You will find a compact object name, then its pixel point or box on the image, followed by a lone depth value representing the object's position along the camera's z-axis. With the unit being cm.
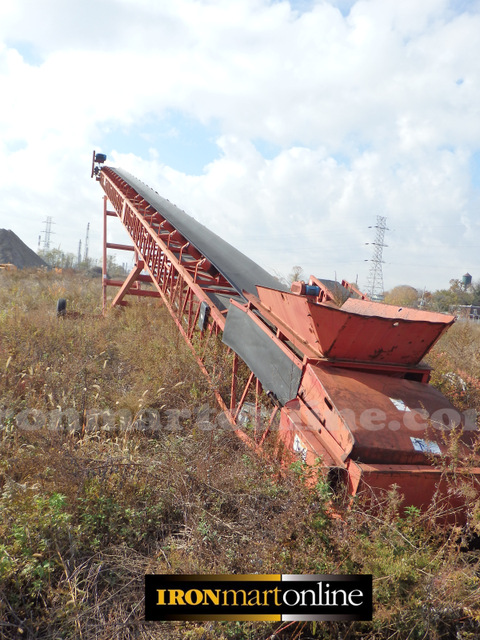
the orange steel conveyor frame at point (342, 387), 253
